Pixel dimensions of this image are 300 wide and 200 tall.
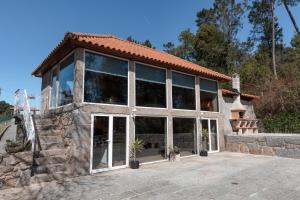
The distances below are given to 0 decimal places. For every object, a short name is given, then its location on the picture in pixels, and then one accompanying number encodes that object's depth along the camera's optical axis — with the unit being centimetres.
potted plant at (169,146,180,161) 1056
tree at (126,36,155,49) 3306
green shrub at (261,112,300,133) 1562
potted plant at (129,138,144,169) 892
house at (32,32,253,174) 812
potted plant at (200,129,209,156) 1265
